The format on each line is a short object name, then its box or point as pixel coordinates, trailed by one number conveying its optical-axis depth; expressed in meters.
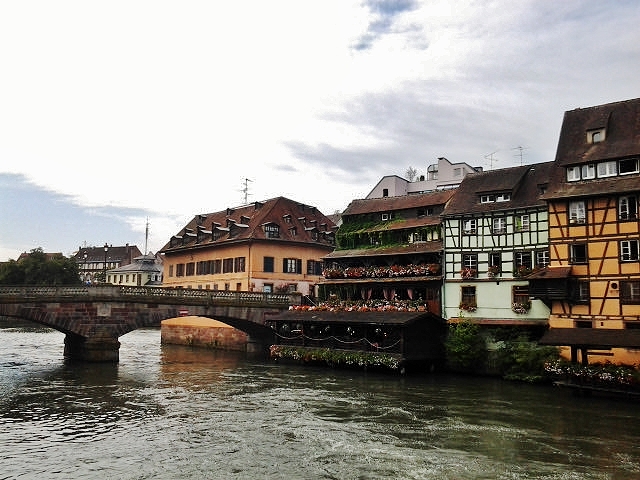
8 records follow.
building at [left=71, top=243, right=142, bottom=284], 175.88
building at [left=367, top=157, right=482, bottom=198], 63.28
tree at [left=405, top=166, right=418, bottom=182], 81.54
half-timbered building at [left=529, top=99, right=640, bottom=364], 32.75
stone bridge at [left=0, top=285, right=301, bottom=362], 40.41
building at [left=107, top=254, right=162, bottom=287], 128.12
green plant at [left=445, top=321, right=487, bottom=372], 38.06
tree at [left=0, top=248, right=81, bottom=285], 107.42
